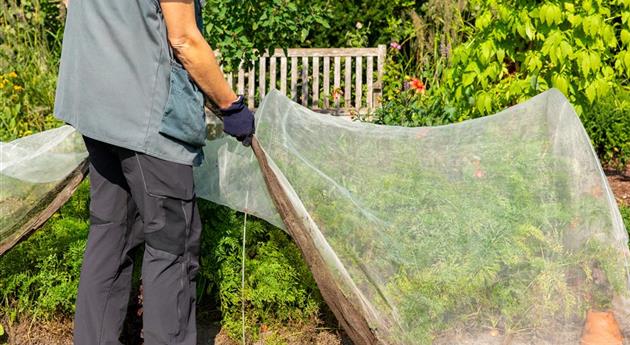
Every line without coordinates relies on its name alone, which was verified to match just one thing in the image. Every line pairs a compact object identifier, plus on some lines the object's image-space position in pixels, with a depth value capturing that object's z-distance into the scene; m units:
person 2.80
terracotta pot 2.93
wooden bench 7.93
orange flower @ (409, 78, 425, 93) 5.18
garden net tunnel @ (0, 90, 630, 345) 2.97
